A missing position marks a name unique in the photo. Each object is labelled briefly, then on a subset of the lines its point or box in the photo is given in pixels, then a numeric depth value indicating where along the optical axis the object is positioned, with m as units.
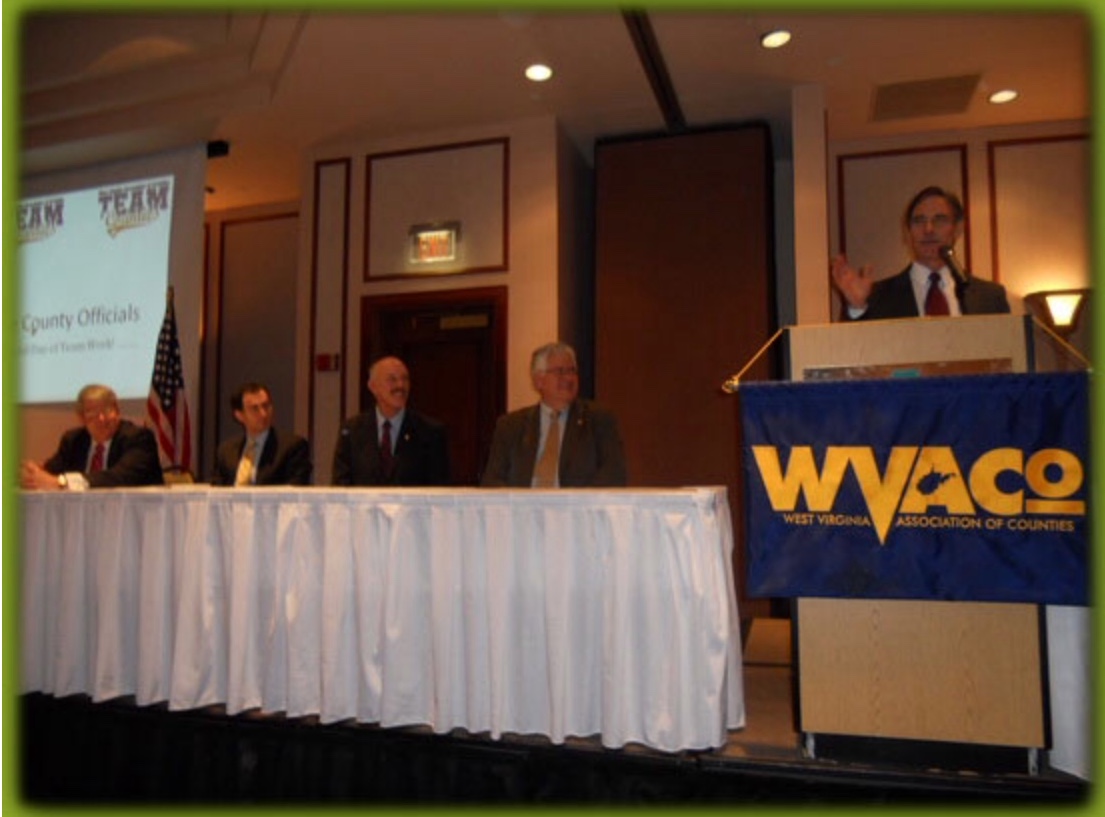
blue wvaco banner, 1.66
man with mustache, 3.28
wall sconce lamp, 4.43
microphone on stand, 2.08
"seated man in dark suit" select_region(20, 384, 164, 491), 3.19
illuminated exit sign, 5.05
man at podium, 2.12
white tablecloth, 1.84
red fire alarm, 5.25
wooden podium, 1.72
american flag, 4.77
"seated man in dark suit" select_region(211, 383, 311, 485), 3.32
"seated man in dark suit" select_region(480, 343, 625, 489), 2.84
